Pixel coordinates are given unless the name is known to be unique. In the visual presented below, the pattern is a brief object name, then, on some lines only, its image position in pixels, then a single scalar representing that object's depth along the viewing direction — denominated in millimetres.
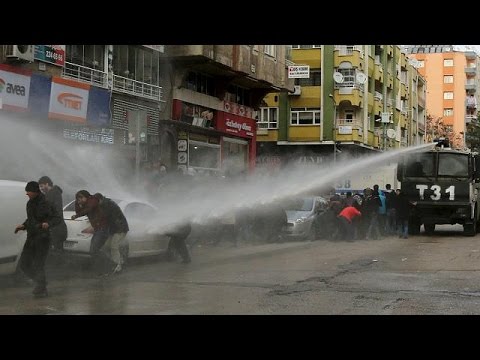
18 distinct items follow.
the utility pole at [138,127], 15273
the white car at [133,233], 12156
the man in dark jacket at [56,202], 11941
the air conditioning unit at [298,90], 45750
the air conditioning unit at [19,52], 18250
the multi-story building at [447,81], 99312
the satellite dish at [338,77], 43000
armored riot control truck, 21453
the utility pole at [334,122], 44944
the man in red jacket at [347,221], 20344
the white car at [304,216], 20047
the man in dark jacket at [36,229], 9805
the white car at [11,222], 10297
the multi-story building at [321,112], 45219
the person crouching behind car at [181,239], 13766
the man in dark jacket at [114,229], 11914
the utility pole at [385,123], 47628
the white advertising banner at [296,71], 35338
